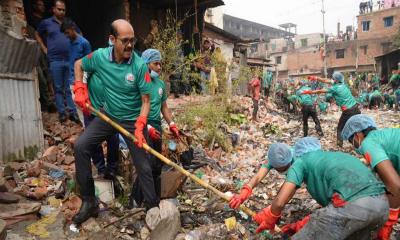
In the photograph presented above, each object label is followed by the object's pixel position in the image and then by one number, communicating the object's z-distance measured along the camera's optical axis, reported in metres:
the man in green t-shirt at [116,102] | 3.17
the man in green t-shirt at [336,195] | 2.43
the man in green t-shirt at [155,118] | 3.82
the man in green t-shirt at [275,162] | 2.98
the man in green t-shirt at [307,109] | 9.16
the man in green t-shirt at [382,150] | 2.67
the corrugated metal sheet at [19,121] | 4.36
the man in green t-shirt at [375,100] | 16.59
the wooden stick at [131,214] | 3.34
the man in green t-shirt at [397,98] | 14.69
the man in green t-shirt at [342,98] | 7.42
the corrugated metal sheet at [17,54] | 4.37
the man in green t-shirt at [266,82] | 16.93
